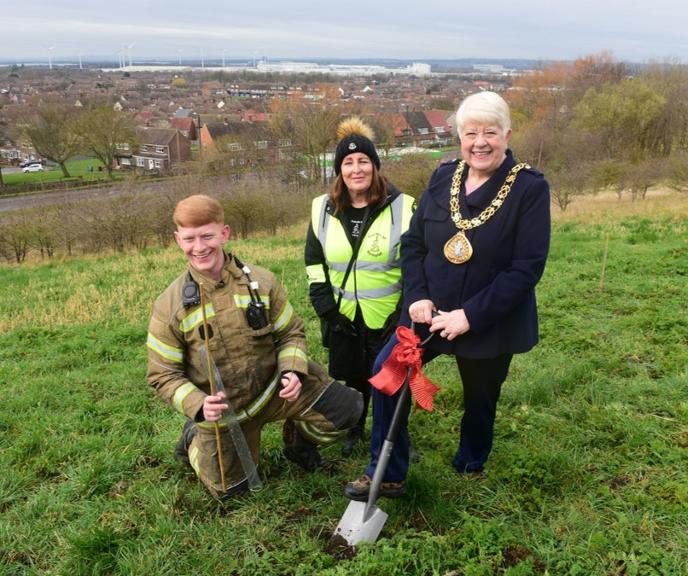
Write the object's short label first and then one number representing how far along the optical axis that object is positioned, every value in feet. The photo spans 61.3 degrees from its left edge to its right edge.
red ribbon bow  10.24
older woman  9.70
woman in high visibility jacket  12.50
